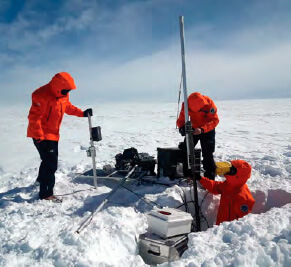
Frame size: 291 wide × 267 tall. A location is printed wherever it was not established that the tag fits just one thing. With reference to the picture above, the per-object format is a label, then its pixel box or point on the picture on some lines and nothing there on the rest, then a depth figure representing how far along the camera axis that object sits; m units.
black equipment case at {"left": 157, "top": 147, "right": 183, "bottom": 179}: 5.03
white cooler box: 3.30
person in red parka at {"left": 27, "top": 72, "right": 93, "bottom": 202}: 4.04
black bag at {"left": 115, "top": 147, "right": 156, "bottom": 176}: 5.45
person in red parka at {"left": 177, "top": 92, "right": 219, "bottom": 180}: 4.66
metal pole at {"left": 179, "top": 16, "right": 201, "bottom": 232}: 3.90
